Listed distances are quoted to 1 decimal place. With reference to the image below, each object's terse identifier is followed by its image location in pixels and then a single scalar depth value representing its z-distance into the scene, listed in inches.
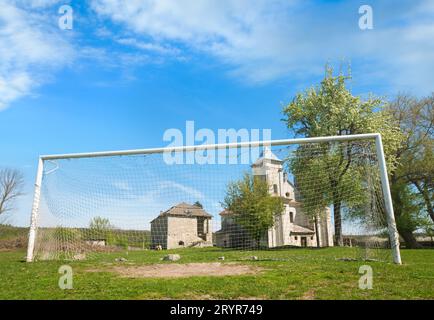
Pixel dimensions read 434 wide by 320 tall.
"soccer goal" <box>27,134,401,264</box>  562.6
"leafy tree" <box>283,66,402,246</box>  1108.5
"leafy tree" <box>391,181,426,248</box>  1280.8
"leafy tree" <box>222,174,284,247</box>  764.6
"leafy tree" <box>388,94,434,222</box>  1242.0
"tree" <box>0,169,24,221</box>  1962.4
